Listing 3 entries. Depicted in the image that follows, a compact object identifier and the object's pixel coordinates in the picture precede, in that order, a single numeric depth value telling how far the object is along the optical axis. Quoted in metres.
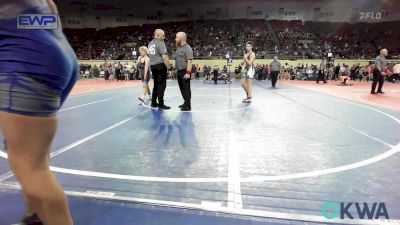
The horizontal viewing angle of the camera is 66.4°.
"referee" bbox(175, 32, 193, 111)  7.40
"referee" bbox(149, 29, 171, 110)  7.48
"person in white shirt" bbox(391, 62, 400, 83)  21.31
